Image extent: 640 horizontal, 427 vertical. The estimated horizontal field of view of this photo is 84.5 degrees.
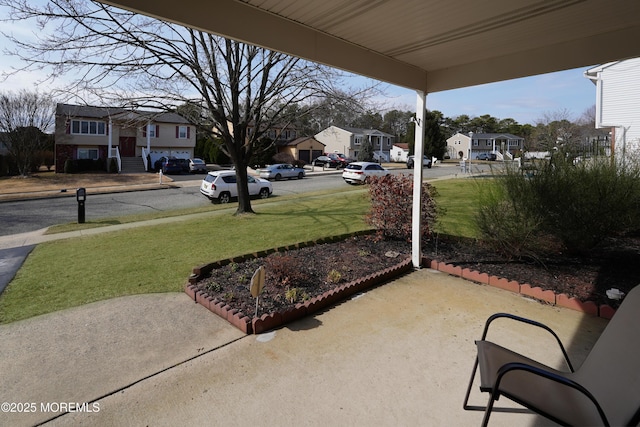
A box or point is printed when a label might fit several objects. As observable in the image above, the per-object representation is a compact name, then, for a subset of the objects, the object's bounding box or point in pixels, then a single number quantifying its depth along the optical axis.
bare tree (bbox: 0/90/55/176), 25.61
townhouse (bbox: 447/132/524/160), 66.38
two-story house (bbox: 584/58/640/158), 12.66
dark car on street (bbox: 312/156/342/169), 38.85
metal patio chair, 1.88
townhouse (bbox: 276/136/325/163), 45.47
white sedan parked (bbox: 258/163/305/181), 27.16
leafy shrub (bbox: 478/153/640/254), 5.43
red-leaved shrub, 6.54
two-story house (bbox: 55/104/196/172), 30.34
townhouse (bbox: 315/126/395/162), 52.83
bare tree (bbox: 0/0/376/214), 8.90
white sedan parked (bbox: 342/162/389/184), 23.84
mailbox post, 11.32
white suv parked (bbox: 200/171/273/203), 16.67
